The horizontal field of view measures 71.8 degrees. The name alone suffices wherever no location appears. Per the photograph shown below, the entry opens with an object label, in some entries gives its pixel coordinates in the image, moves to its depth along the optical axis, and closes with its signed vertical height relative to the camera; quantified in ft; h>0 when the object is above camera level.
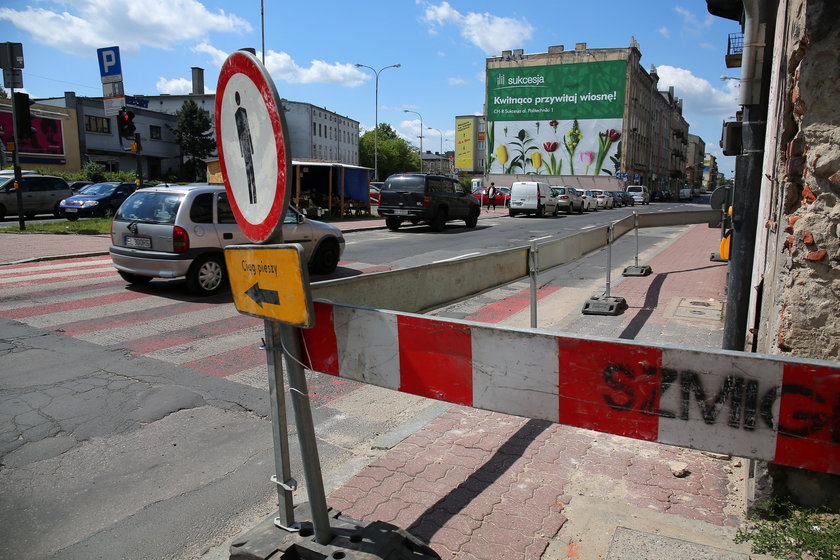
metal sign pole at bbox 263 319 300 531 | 7.77 -3.19
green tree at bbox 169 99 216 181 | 208.54 +20.49
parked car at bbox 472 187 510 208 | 136.96 -0.78
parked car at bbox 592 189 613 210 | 152.69 -1.67
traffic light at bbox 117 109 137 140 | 57.59 +6.86
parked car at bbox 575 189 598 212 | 134.52 -1.92
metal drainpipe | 14.61 +0.39
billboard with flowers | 224.74 +29.80
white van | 102.94 -0.94
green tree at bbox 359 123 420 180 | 385.91 +25.67
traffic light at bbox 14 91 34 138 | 53.47 +7.11
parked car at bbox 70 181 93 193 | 96.19 +1.29
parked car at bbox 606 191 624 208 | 173.66 -1.96
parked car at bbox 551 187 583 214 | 118.95 -1.33
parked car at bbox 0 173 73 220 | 73.77 -0.16
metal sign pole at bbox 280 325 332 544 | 7.55 -3.19
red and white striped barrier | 5.52 -2.09
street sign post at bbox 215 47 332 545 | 6.95 -0.72
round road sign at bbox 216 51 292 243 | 6.93 +0.59
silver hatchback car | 27.81 -2.04
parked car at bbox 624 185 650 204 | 202.49 -0.11
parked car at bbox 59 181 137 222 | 73.10 -1.03
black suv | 69.31 -0.87
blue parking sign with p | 54.85 +12.34
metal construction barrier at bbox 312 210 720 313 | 10.05 -1.95
